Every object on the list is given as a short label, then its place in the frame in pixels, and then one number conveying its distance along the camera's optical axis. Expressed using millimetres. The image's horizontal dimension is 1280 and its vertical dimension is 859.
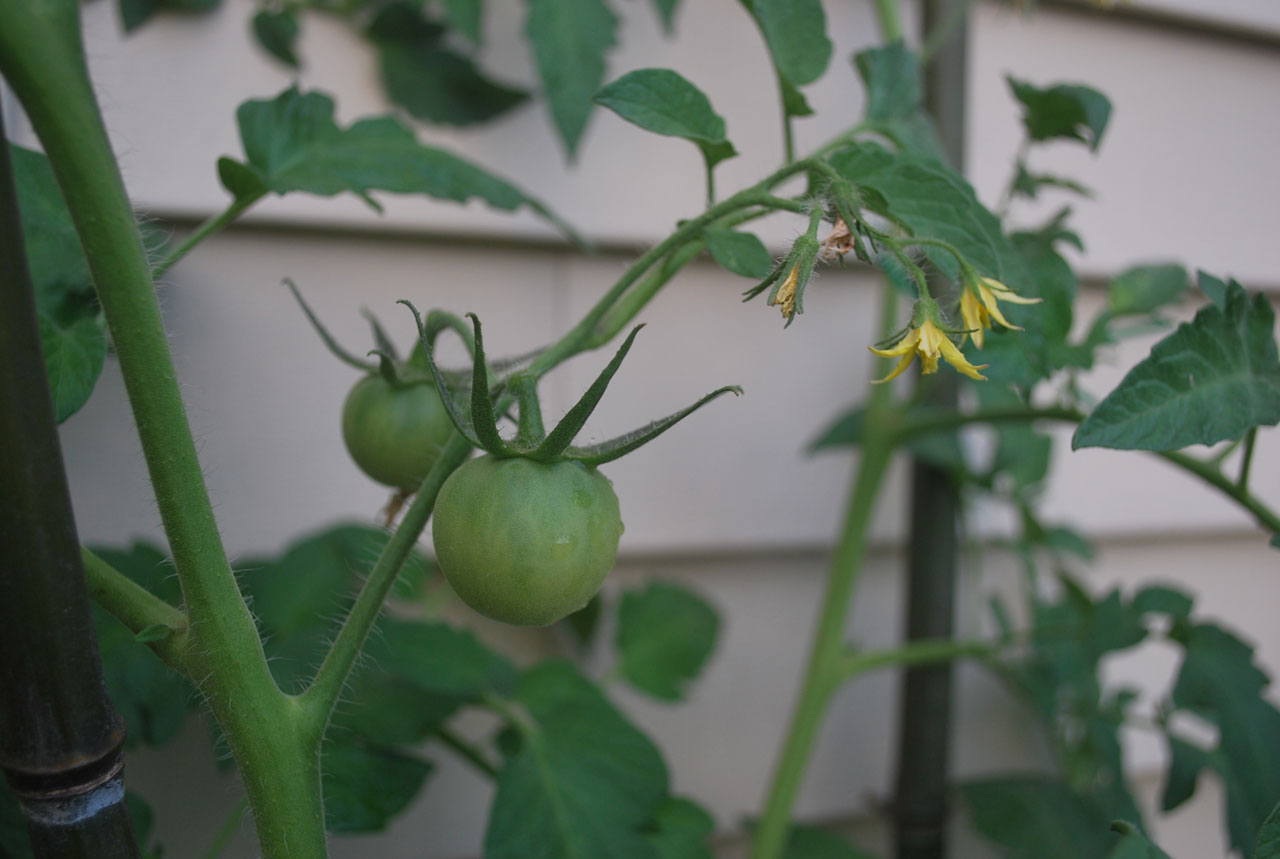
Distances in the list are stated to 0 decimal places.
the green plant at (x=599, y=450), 350
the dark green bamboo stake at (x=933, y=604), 924
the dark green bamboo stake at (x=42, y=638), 306
